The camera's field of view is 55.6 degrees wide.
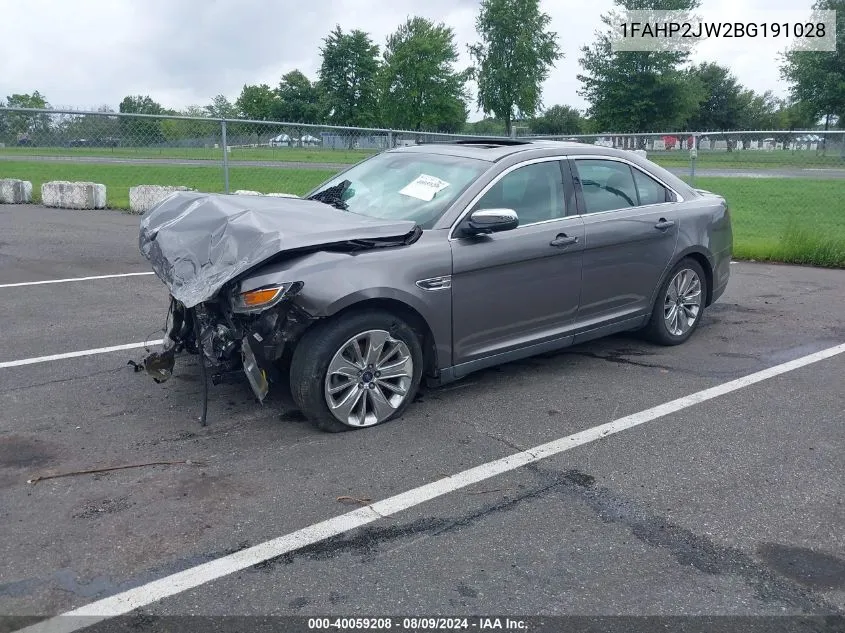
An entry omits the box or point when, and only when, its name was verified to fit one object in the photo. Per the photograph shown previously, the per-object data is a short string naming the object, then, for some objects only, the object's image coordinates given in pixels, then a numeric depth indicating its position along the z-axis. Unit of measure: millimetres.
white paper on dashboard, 5328
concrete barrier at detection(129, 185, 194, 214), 14172
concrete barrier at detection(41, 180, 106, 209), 15180
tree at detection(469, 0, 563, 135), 64438
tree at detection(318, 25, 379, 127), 79188
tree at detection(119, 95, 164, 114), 58256
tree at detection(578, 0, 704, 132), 55906
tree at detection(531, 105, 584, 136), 62597
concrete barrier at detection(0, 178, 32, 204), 15898
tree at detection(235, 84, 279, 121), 94875
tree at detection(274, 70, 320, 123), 85712
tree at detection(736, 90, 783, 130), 82938
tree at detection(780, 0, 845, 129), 50625
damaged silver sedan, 4457
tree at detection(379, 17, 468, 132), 68812
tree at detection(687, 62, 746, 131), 80312
